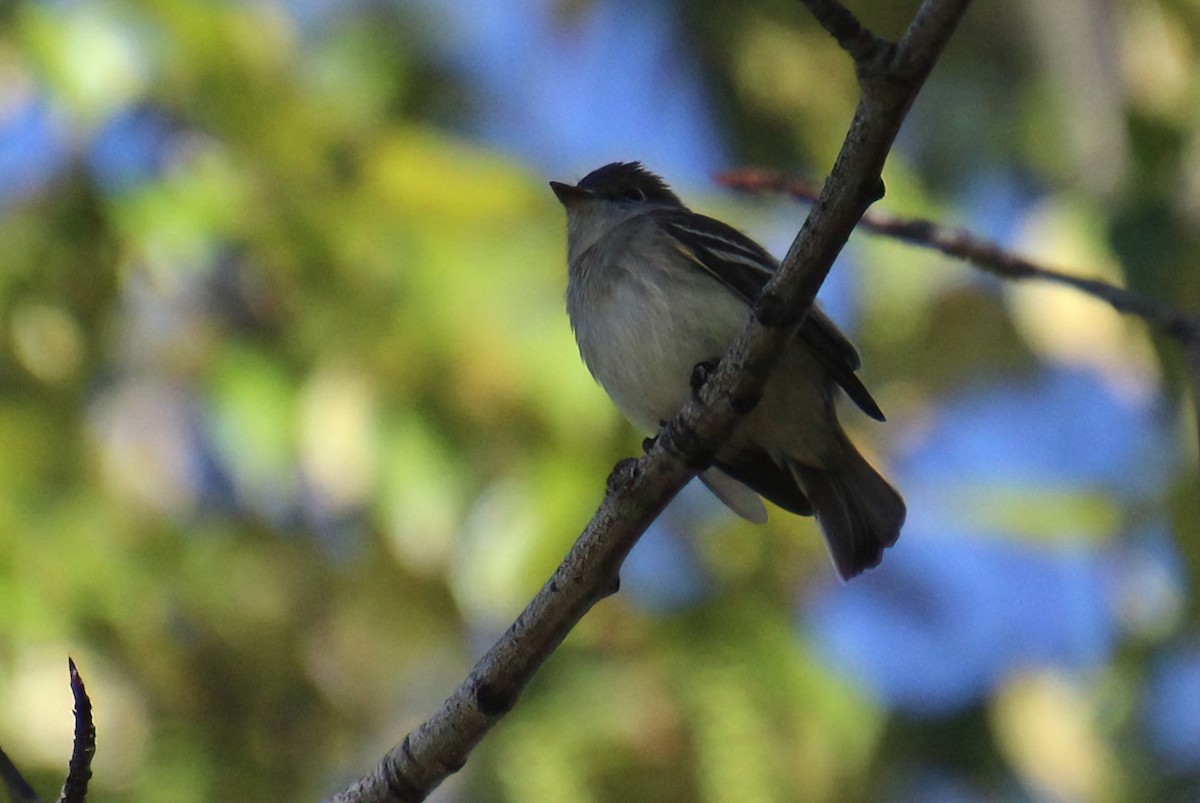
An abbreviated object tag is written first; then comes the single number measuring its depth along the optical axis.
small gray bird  8.57
